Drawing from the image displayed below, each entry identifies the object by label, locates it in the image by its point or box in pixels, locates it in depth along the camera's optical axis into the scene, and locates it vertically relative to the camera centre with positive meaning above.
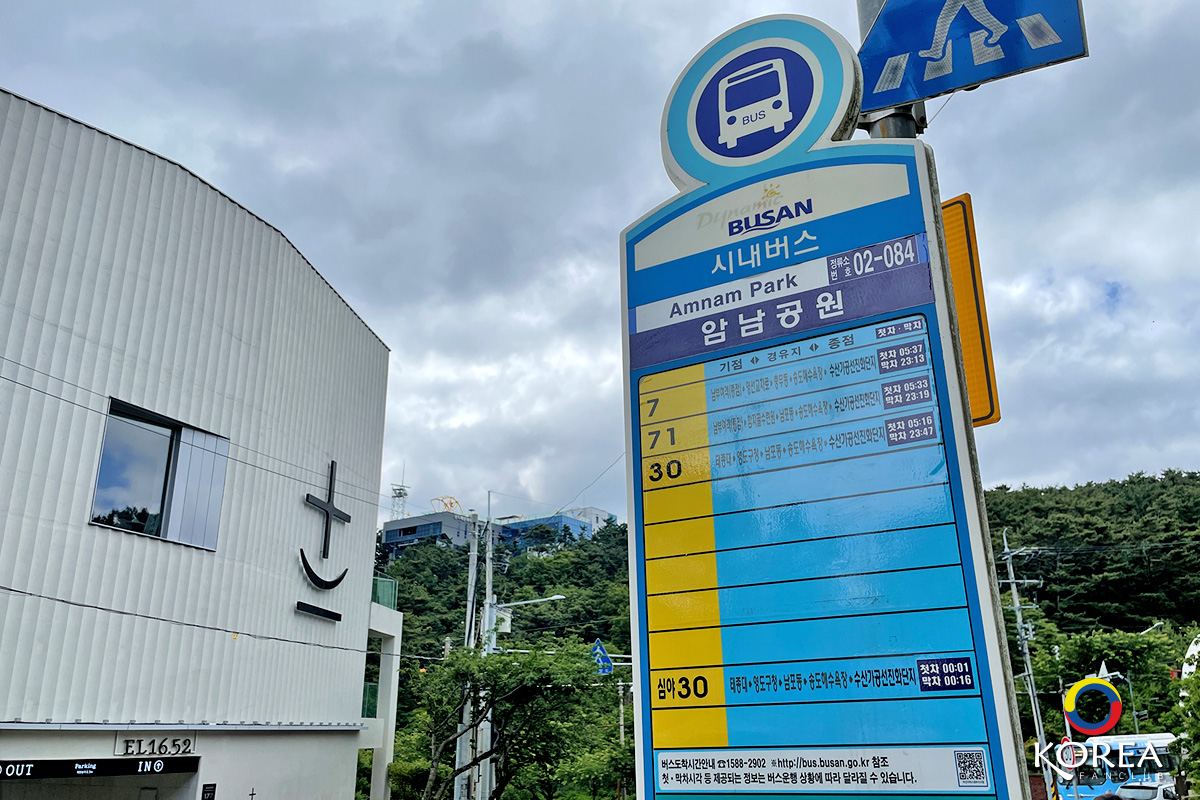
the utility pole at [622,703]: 27.43 -0.07
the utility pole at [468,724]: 20.81 -0.47
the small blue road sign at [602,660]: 21.02 +0.93
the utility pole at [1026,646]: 25.75 +1.50
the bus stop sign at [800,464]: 2.88 +0.82
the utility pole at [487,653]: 22.13 +1.12
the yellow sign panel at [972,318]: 3.88 +1.57
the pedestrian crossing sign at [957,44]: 3.85 +2.74
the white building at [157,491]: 9.88 +2.68
